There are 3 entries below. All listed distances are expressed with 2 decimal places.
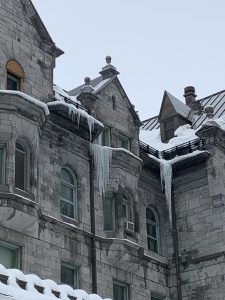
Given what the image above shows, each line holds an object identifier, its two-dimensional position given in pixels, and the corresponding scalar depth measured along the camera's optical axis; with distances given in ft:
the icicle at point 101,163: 103.19
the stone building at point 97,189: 89.71
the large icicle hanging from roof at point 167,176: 115.14
